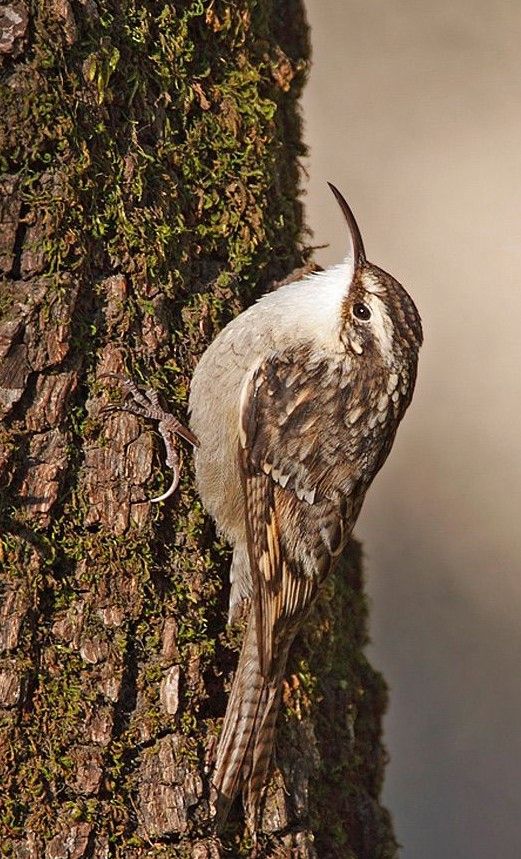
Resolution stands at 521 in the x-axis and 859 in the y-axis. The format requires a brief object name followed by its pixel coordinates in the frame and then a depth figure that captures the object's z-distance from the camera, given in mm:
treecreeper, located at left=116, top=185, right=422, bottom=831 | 5656
